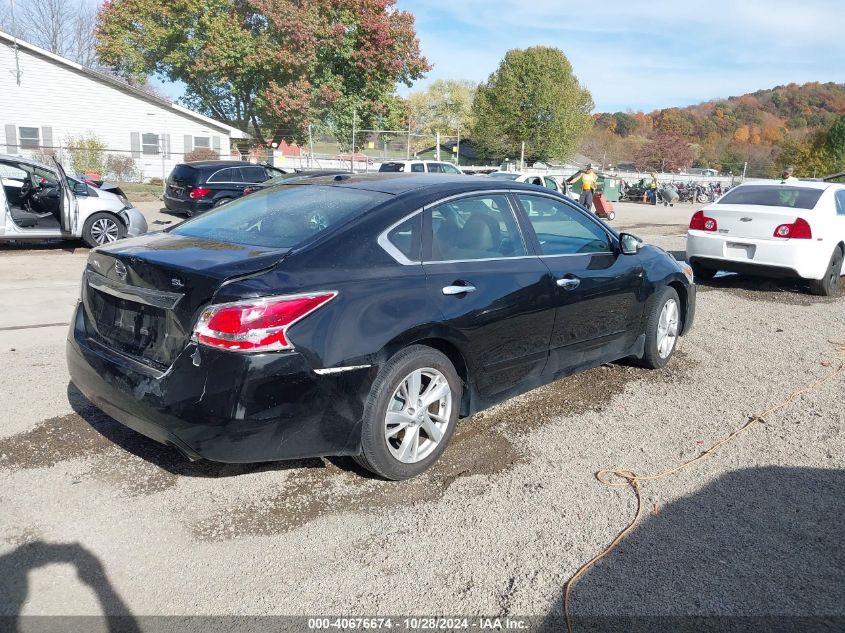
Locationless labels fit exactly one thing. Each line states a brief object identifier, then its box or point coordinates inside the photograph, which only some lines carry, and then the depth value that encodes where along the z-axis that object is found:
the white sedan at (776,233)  8.92
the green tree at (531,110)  62.12
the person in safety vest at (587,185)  19.00
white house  27.73
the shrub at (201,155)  29.28
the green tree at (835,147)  54.19
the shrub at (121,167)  27.99
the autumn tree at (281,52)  36.44
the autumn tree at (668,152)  75.19
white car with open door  10.95
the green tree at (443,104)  96.12
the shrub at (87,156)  26.48
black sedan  3.14
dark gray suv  17.11
